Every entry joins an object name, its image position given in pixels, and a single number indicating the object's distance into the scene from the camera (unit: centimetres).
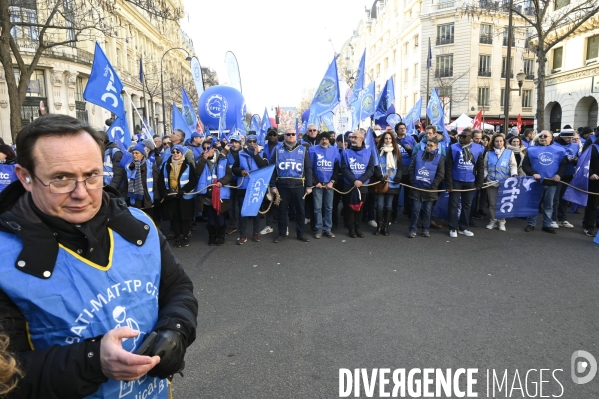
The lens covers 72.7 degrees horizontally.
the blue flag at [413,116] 1327
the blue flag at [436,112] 1129
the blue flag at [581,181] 805
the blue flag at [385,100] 1270
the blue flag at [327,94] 882
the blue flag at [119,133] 803
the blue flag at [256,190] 758
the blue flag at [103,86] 661
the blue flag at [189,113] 1306
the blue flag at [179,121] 1072
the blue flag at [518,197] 834
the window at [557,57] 2980
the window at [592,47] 2557
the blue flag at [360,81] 1065
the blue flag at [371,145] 820
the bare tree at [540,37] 1558
